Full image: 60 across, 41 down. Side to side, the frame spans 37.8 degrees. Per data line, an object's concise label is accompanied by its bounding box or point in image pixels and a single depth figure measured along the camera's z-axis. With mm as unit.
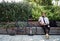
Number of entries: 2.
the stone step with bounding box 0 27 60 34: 4712
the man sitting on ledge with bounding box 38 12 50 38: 4560
